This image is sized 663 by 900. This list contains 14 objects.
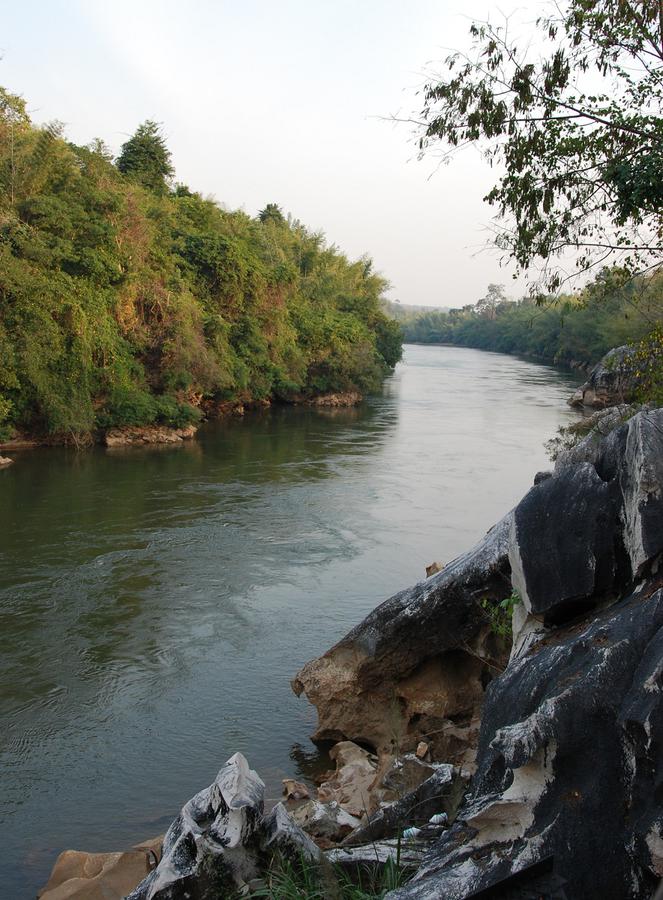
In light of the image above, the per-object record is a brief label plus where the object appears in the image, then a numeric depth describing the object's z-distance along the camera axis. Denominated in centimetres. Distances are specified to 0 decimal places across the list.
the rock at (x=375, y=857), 439
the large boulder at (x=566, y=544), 517
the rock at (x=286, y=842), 454
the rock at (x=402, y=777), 618
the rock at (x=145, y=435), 2542
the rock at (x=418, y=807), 496
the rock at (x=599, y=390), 3407
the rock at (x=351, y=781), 660
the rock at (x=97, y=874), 573
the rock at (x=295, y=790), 734
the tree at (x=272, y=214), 6028
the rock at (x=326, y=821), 584
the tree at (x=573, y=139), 942
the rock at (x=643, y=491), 474
